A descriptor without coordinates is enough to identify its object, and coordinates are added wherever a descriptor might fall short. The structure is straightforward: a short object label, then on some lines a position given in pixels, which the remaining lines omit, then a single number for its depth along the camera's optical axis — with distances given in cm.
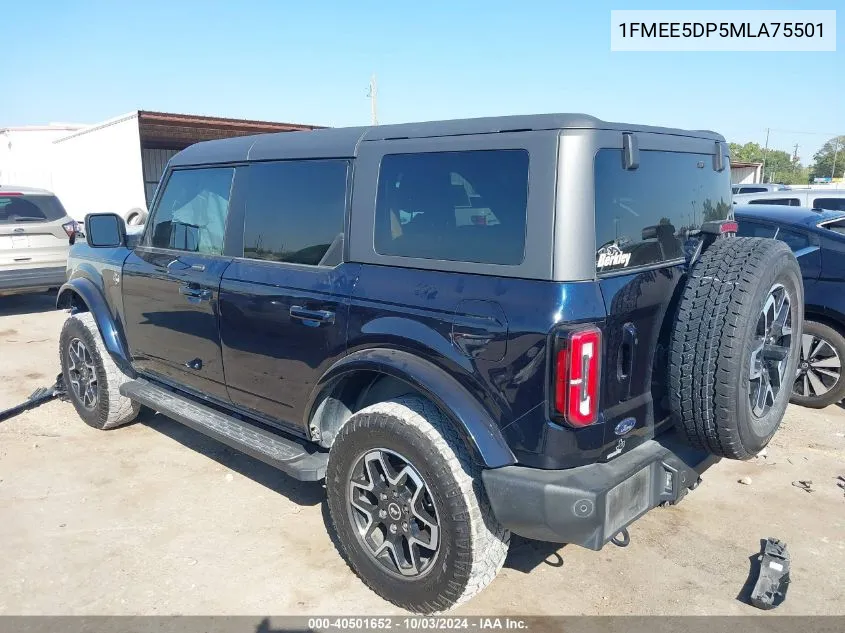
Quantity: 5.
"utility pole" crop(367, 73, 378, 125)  2855
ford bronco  240
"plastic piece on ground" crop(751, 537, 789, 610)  289
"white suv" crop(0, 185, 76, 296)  848
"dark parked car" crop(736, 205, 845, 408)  509
